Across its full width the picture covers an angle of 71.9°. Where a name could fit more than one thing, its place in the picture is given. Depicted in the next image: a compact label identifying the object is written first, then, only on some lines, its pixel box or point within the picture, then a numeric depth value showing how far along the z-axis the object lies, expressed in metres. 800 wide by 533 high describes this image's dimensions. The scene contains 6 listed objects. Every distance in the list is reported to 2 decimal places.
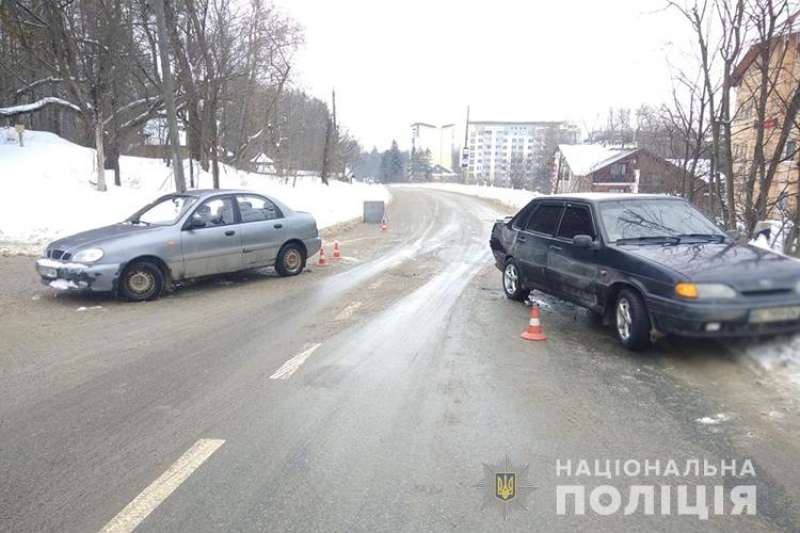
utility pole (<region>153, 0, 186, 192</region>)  13.73
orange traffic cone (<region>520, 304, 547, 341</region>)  6.32
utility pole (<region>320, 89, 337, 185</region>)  38.81
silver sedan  7.73
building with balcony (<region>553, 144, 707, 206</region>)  50.28
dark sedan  5.11
